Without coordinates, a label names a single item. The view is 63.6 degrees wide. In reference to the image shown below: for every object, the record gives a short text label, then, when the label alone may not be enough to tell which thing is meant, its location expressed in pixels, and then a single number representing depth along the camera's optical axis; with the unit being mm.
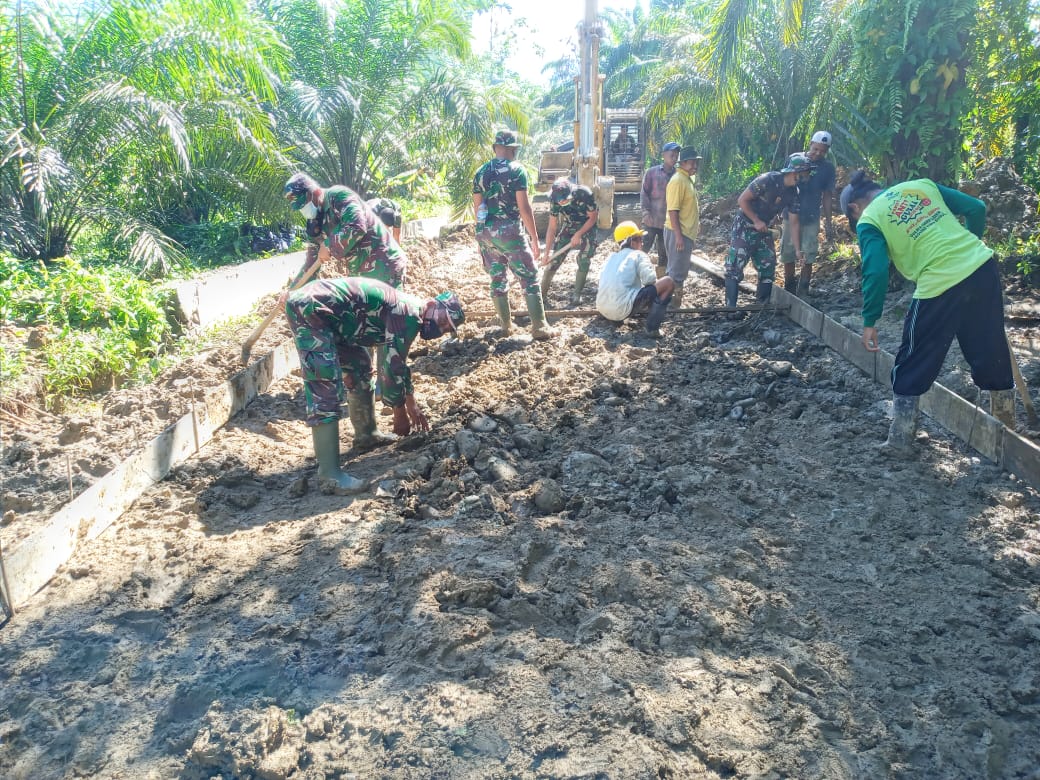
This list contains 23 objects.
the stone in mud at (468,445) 5049
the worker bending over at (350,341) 4684
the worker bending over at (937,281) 4547
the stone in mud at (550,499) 4402
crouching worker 7863
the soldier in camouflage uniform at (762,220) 8070
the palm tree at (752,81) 10805
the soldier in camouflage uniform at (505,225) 7629
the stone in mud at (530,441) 5277
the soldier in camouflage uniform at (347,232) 5965
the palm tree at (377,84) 11883
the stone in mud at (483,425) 5483
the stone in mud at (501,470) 4766
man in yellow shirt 8273
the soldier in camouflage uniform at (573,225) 9156
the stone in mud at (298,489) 4789
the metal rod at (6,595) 3475
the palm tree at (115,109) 7902
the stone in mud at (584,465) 4844
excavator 13656
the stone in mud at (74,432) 5417
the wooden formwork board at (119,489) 3711
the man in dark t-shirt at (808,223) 8688
